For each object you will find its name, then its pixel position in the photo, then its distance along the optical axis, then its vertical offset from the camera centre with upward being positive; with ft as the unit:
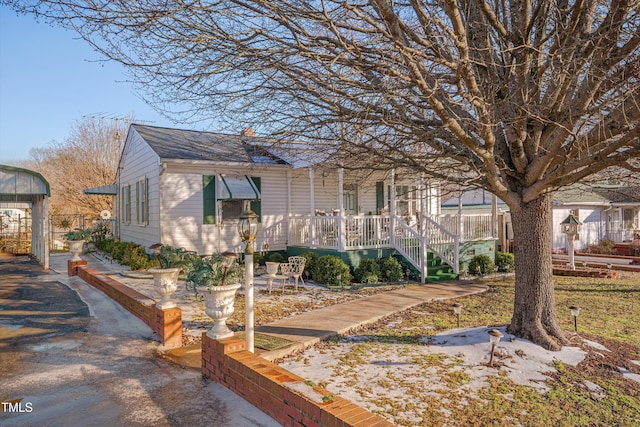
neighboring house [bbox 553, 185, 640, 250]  76.84 +0.27
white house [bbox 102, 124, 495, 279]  41.14 +1.62
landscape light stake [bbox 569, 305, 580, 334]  20.50 -4.62
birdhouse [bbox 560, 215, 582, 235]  47.39 -0.76
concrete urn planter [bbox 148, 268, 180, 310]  18.80 -2.64
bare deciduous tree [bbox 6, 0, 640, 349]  13.92 +5.41
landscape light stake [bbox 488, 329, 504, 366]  16.22 -4.67
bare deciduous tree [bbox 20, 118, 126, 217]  89.81 +14.66
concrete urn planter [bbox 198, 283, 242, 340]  14.75 -3.00
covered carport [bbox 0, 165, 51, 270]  40.42 +3.61
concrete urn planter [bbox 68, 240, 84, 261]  39.34 -1.80
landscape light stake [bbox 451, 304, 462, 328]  20.88 -4.52
